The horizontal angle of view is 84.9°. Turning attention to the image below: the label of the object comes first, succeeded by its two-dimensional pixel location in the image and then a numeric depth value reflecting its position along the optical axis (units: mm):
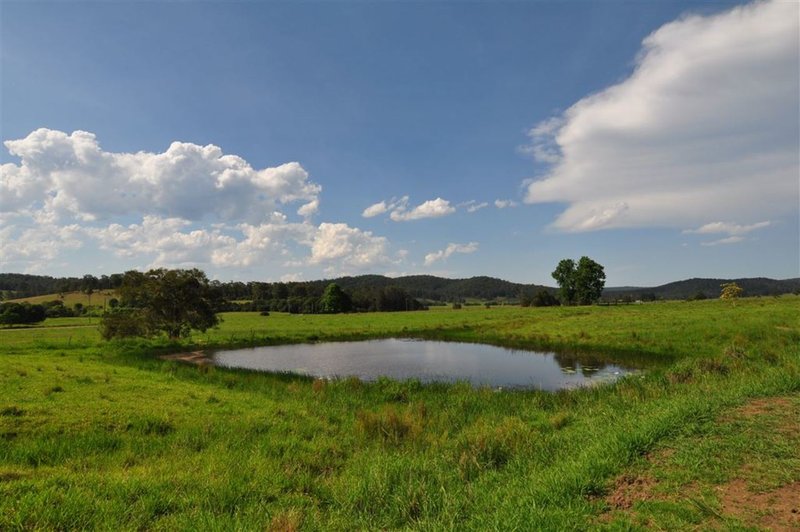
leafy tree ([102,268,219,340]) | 40656
